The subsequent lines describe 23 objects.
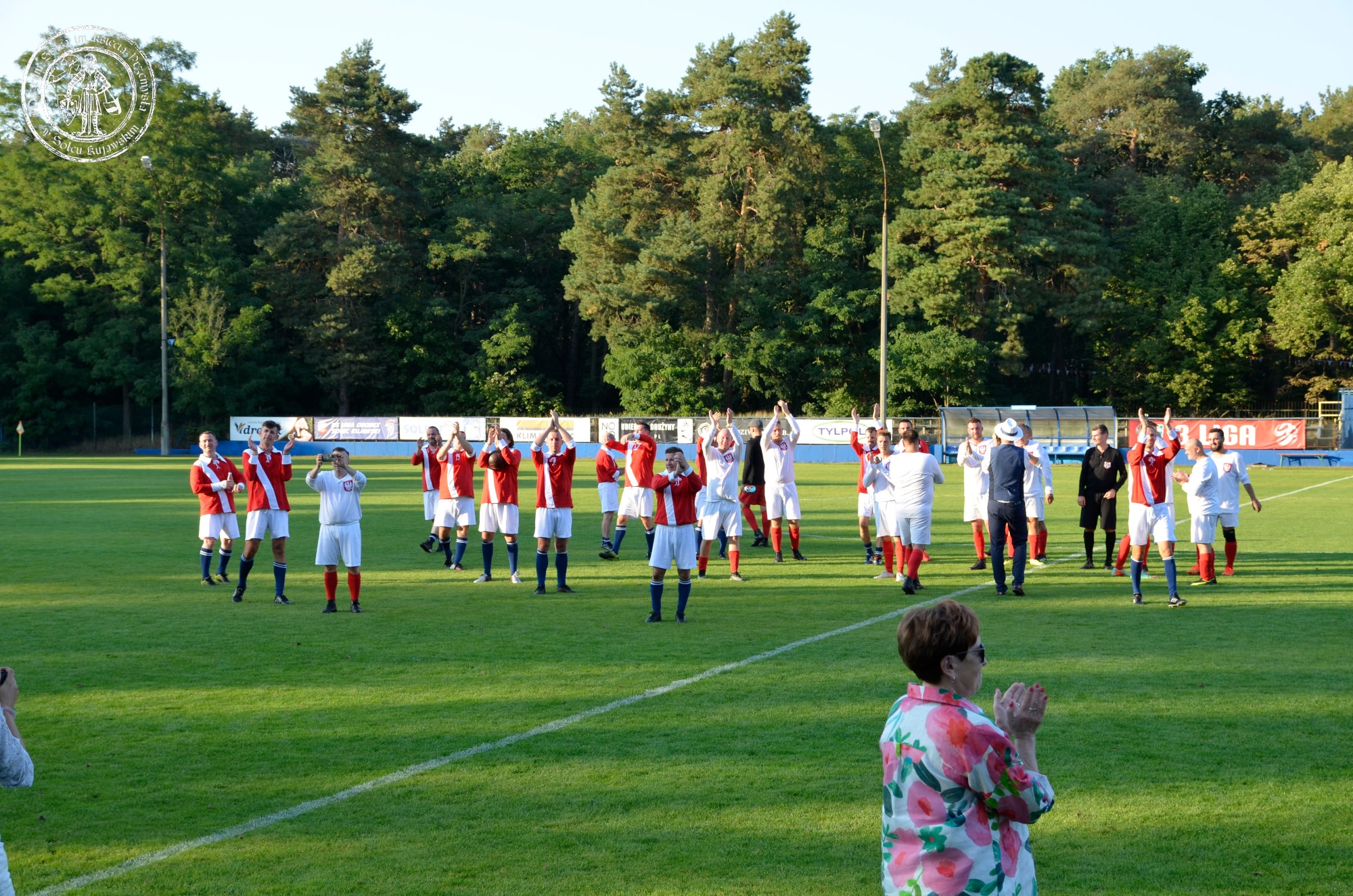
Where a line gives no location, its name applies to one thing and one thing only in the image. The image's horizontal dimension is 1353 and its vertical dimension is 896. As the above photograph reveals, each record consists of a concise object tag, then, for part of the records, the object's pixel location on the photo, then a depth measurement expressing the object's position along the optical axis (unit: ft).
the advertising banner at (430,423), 177.24
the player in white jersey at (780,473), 54.08
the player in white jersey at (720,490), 50.85
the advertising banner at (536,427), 172.24
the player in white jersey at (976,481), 51.78
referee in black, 51.47
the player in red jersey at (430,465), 57.11
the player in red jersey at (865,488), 50.08
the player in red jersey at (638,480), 56.08
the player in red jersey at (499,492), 47.16
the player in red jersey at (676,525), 38.37
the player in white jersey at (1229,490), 49.37
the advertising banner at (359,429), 182.29
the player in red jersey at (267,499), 44.09
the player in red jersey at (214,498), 47.78
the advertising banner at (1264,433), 142.72
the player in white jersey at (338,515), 39.50
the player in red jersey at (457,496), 52.65
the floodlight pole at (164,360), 177.99
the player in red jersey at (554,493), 43.45
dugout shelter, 150.71
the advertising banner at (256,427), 179.93
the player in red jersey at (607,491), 57.67
